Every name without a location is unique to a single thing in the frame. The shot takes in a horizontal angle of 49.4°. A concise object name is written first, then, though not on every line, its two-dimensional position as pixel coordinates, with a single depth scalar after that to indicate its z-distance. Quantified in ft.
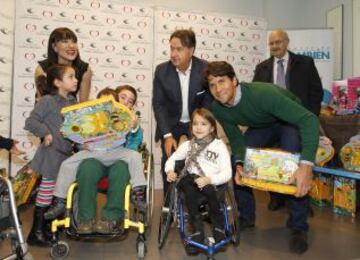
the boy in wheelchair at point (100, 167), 7.57
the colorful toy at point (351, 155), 10.69
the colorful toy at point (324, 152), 11.58
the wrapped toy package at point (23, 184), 9.20
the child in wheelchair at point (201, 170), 7.48
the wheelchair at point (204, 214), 7.22
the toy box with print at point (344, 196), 11.09
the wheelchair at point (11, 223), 6.43
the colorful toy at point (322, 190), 12.26
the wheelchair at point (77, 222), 7.17
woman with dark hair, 9.12
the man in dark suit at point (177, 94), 9.82
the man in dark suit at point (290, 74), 11.79
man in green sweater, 7.27
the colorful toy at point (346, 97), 12.64
